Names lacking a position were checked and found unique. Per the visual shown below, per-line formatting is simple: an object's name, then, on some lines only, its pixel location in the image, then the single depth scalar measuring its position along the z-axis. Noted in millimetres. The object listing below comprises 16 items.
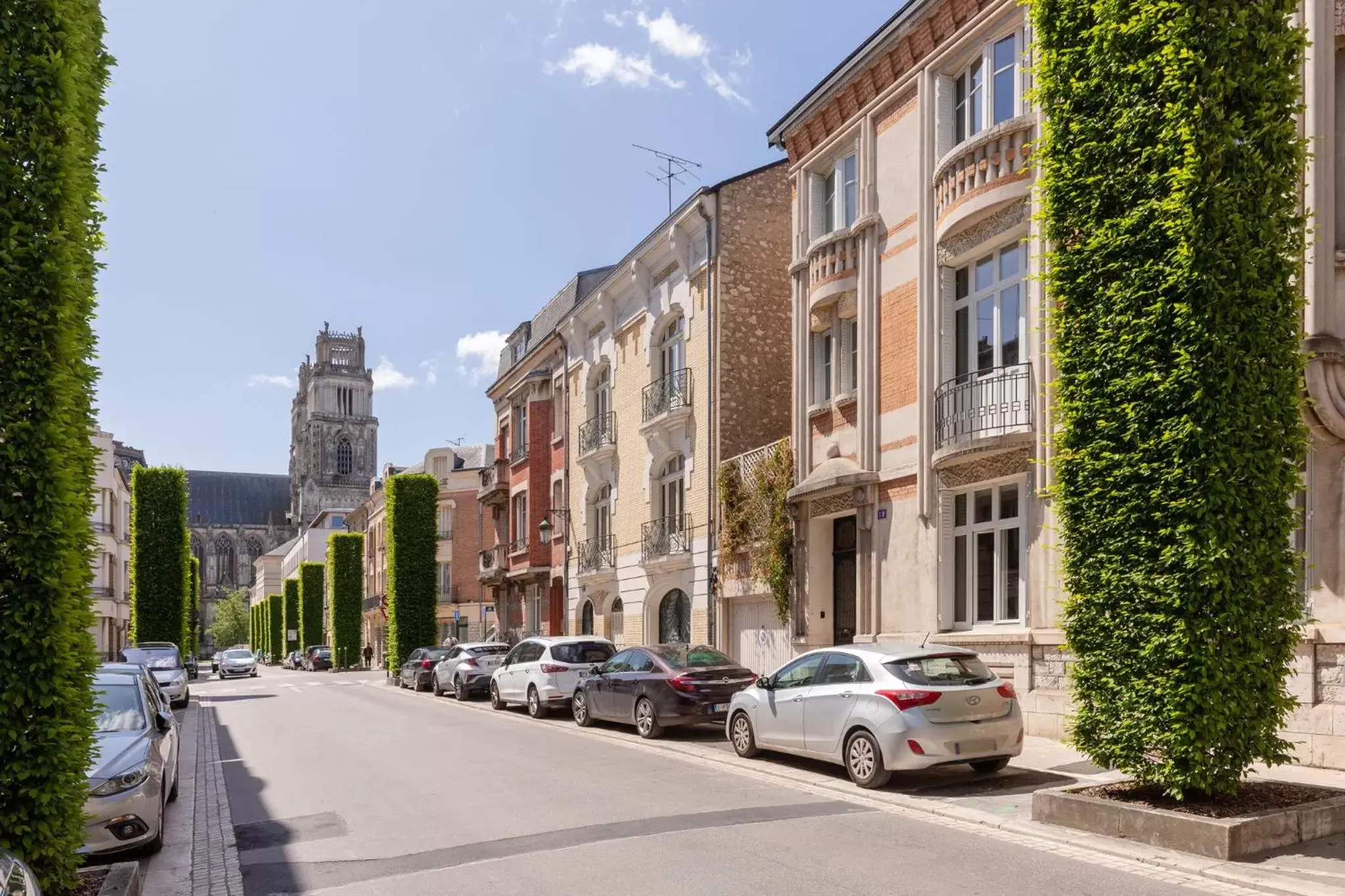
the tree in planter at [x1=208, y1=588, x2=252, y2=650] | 118312
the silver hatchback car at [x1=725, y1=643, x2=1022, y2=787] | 11148
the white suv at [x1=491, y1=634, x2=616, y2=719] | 21812
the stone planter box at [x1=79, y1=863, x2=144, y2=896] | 6672
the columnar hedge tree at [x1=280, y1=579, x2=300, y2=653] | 81688
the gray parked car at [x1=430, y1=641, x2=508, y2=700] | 28453
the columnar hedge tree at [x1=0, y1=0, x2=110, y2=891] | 6523
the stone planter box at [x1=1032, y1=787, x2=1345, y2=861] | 7992
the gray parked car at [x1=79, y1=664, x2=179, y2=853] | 8734
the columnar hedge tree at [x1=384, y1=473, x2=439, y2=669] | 41500
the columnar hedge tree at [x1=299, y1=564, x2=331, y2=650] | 72188
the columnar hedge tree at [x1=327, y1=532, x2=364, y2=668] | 58219
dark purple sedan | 16609
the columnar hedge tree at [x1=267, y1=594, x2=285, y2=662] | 89812
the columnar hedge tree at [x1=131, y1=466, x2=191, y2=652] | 41750
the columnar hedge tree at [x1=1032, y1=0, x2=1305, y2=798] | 8578
